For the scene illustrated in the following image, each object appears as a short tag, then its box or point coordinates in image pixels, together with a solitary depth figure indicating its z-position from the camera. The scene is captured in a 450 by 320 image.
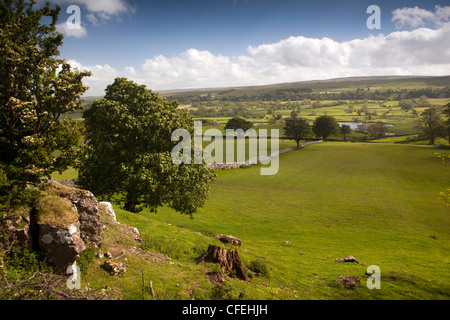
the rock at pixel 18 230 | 10.66
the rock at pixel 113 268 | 12.45
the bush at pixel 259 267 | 17.78
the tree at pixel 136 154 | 24.03
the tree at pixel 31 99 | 11.54
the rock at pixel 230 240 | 23.52
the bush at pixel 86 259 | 11.79
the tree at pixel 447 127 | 93.65
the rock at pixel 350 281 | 17.93
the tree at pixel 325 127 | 144.88
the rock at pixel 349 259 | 23.53
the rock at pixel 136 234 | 17.51
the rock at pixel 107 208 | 19.19
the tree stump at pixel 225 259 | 16.34
